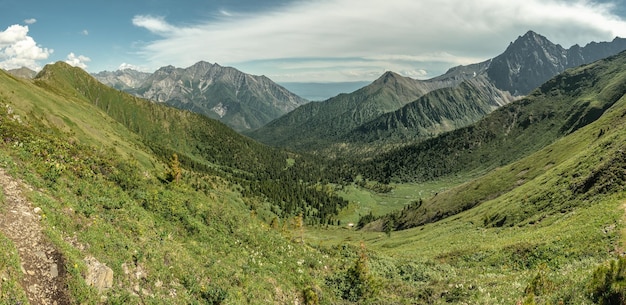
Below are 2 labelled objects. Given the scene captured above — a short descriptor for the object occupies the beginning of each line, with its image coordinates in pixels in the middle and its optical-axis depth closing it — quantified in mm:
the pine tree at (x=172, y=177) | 38412
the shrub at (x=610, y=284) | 16531
